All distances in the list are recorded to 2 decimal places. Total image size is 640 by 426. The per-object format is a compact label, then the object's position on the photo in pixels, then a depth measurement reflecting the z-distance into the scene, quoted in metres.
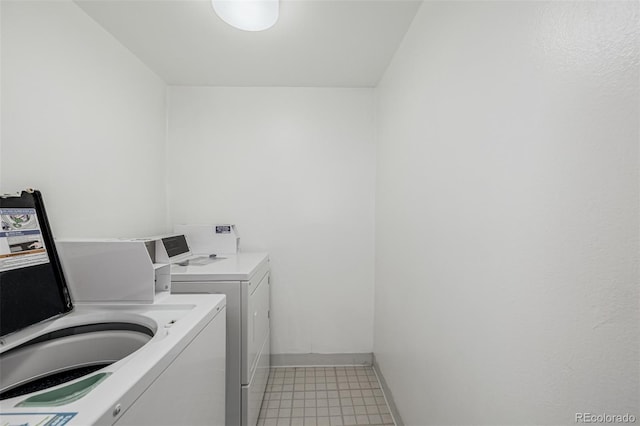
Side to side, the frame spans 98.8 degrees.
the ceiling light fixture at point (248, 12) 1.35
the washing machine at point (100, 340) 0.66
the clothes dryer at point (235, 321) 1.55
